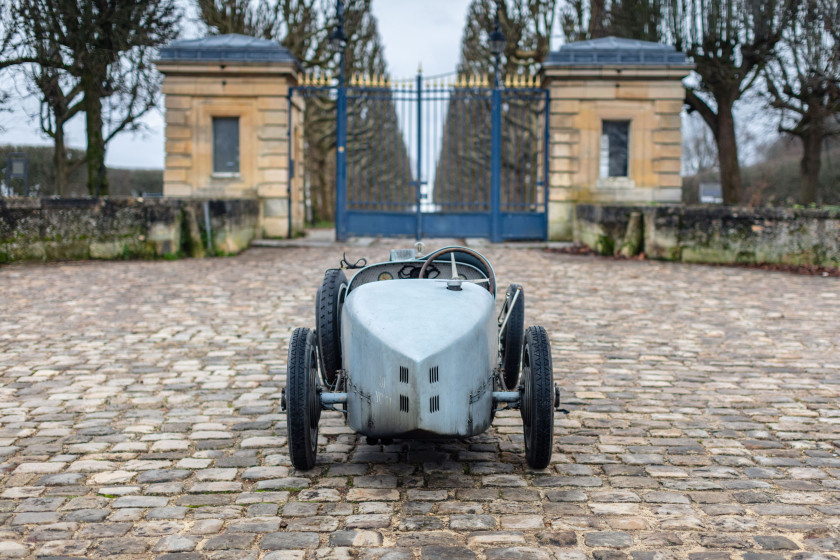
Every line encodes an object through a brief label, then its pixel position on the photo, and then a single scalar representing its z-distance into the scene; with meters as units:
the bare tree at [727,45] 21.91
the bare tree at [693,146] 53.81
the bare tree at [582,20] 24.81
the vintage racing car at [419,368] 3.88
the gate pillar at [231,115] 18.56
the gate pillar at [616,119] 18.58
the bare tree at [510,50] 18.27
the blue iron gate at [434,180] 17.94
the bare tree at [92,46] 18.77
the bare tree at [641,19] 23.12
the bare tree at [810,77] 21.67
